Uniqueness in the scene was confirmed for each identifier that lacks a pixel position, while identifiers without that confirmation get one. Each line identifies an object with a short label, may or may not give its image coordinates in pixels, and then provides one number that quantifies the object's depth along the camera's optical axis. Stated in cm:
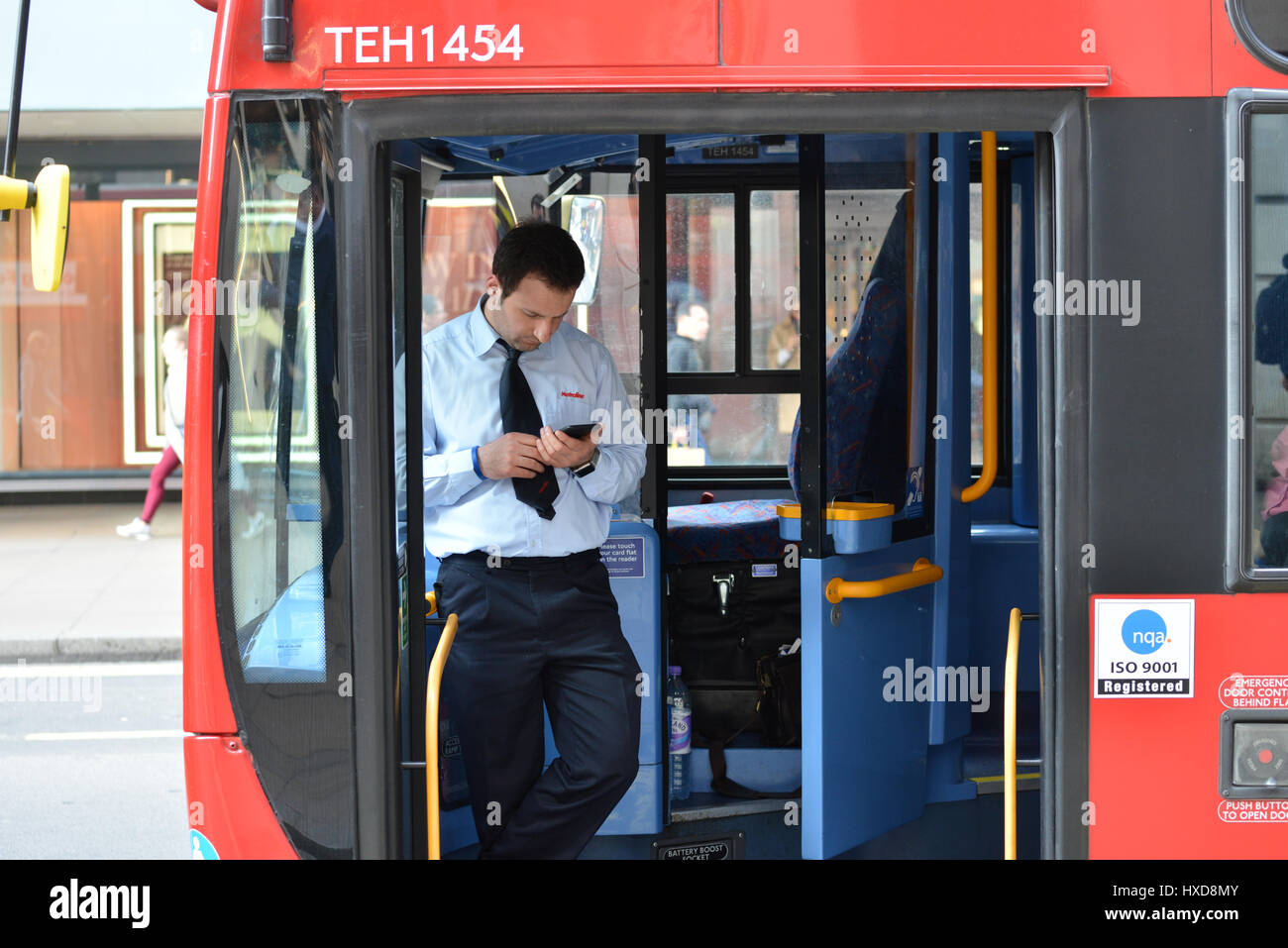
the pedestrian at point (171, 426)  1029
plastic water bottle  393
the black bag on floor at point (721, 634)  412
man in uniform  316
